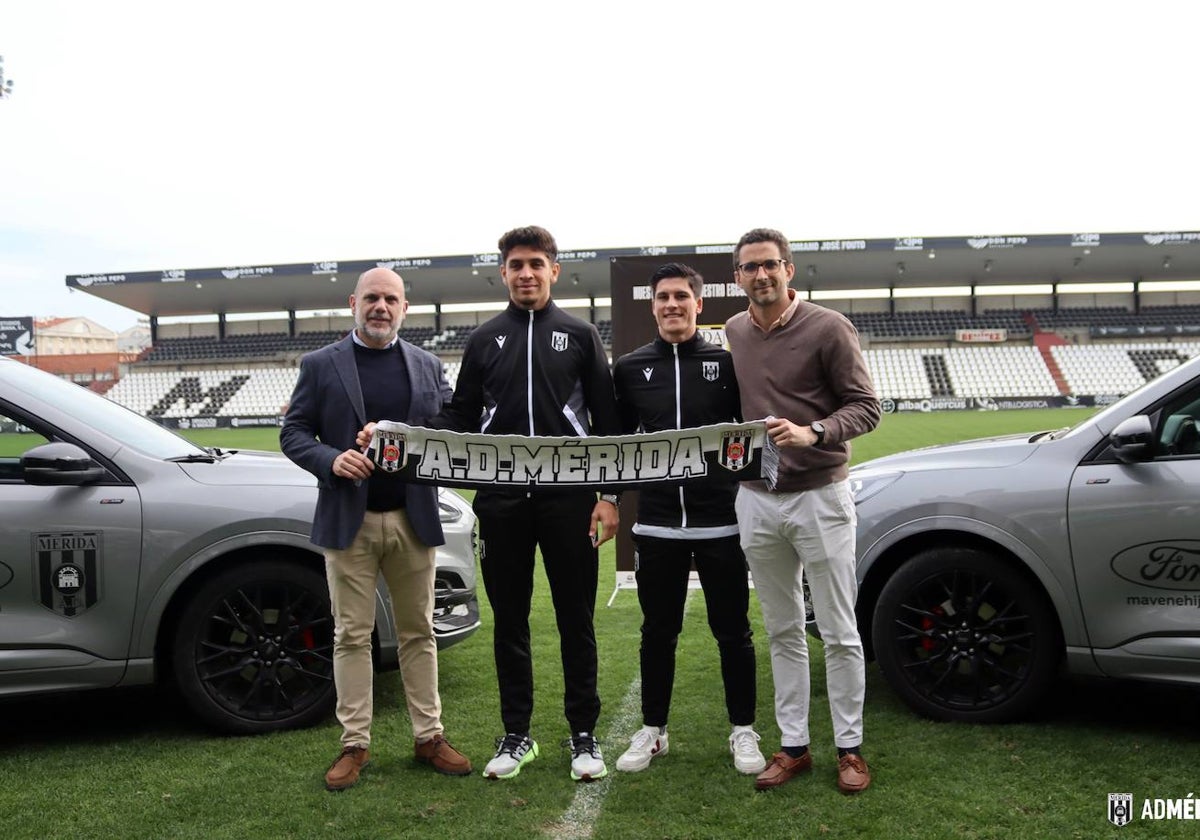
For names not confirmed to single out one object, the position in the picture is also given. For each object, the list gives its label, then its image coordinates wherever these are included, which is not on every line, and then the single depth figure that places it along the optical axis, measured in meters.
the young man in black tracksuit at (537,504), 3.69
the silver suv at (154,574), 3.77
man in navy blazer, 3.64
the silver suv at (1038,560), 3.56
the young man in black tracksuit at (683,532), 3.67
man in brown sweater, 3.44
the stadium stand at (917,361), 45.50
